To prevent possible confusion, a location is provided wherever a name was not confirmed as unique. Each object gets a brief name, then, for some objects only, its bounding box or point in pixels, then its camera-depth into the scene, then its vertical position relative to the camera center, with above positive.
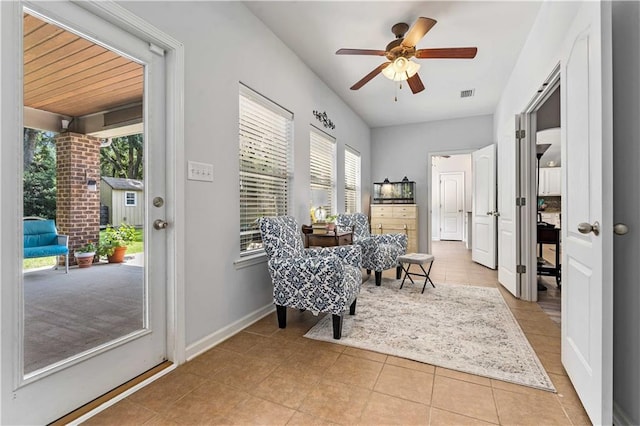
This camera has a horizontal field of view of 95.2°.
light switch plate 2.06 +0.30
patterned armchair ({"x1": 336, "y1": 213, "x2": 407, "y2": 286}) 3.69 -0.43
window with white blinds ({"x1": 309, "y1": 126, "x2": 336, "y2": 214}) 3.72 +0.66
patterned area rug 1.89 -0.98
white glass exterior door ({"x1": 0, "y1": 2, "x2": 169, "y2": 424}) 1.24 -0.41
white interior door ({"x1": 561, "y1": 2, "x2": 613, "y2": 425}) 1.27 +0.01
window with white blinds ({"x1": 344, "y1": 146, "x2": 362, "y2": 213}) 5.36 +0.59
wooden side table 3.15 -0.30
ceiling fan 2.40 +1.43
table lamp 3.59 +0.12
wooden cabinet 5.78 -0.18
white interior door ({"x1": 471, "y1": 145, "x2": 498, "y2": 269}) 4.72 +0.08
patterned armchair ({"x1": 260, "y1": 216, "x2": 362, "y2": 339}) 2.22 -0.52
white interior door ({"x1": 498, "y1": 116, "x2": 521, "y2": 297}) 3.37 -0.03
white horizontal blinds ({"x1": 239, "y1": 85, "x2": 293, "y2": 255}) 2.70 +0.52
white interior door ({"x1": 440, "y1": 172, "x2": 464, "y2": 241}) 9.11 +0.19
